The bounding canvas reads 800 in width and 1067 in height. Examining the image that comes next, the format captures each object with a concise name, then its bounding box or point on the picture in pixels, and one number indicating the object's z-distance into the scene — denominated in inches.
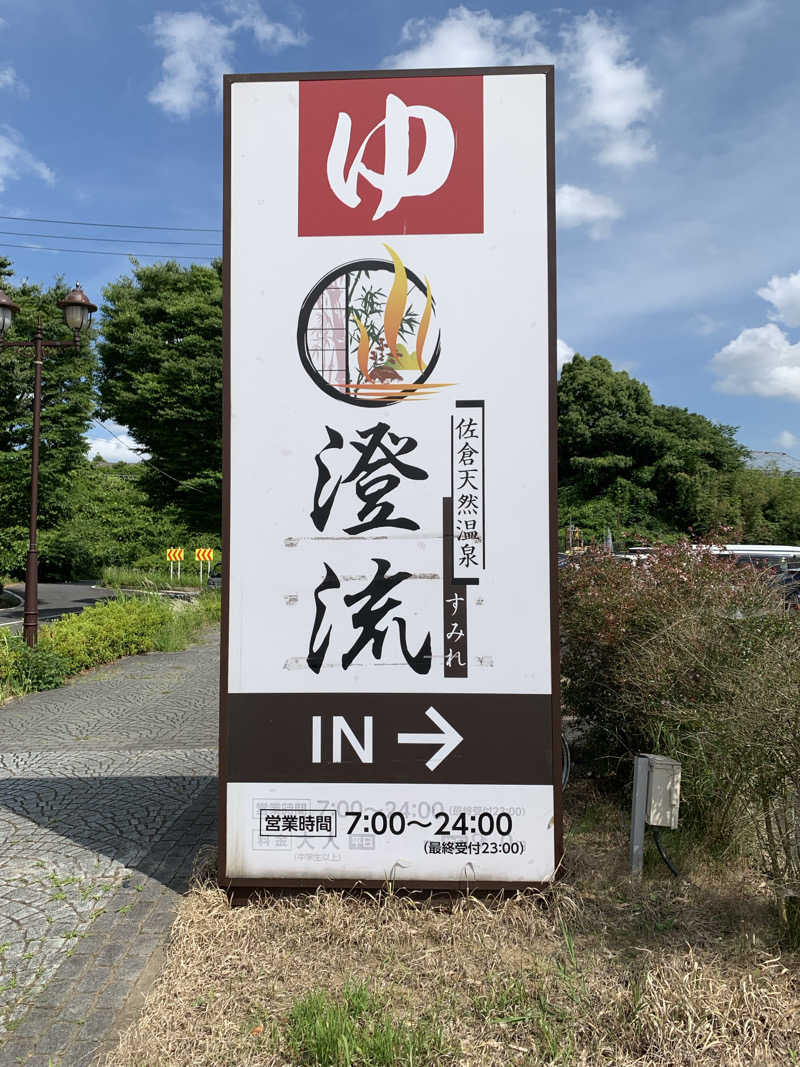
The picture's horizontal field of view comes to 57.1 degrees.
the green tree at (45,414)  971.9
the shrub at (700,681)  125.0
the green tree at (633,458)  1296.8
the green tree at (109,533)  1248.2
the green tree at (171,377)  1209.4
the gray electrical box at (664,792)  137.8
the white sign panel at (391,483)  130.1
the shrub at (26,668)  358.3
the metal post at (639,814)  140.3
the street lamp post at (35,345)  399.5
